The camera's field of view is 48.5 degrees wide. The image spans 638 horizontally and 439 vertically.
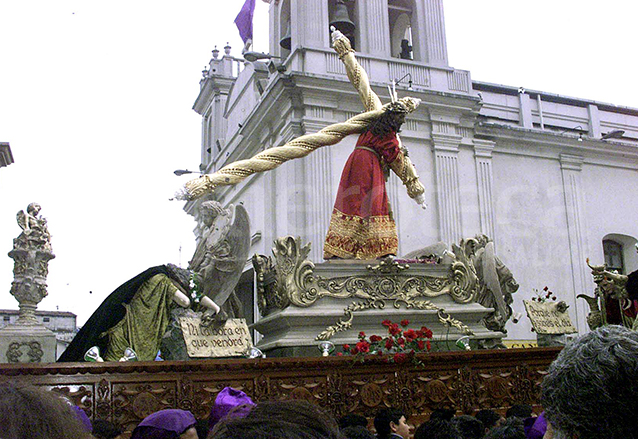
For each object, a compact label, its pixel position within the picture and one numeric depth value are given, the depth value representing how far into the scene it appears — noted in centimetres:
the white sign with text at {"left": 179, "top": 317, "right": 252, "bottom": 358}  765
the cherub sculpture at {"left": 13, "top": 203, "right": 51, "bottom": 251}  783
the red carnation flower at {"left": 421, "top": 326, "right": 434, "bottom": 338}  807
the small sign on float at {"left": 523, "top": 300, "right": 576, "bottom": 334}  961
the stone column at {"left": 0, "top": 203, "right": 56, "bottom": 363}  745
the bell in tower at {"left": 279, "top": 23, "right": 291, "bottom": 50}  1870
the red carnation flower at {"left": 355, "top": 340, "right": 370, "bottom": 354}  745
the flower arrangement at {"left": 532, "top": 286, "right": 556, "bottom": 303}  994
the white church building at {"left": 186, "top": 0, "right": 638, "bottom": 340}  1653
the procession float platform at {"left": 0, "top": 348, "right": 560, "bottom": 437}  666
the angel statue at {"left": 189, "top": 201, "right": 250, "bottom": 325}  878
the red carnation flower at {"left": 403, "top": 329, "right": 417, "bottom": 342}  780
